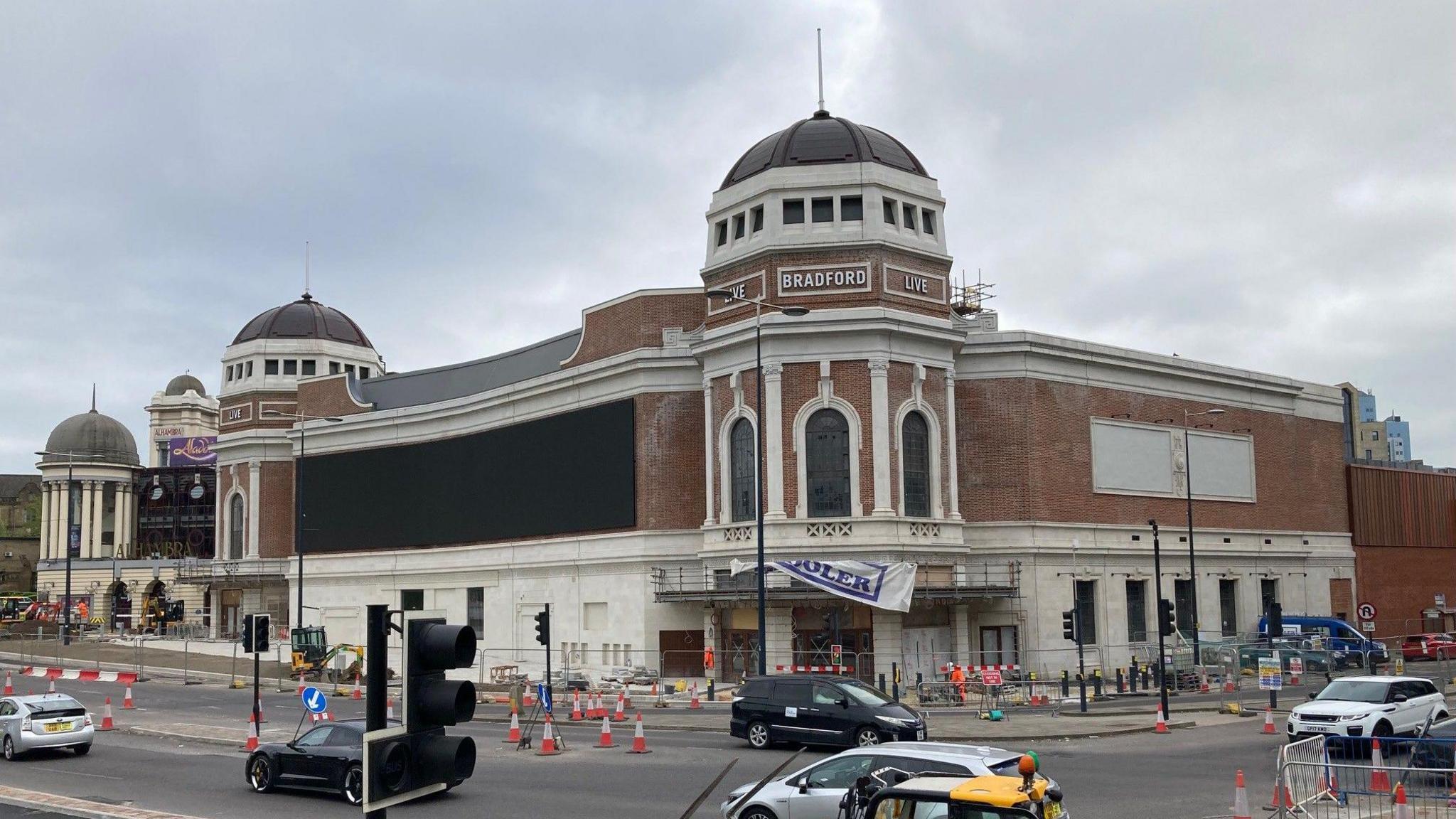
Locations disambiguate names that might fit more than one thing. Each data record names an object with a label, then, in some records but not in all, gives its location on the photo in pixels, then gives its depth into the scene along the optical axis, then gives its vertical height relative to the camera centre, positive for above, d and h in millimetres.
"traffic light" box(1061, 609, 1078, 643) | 35594 -1787
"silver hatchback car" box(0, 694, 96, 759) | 27359 -3090
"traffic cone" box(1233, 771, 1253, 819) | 17469 -3285
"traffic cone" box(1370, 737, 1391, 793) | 16953 -2939
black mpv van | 26312 -3086
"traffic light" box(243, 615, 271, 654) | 33062 -1509
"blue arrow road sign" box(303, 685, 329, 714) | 25266 -2479
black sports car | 21750 -3199
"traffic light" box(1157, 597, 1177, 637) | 36219 -1495
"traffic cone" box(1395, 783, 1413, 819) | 15523 -2974
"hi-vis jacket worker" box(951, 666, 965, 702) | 39500 -3603
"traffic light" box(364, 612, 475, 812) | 6023 -669
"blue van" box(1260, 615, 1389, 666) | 51562 -3335
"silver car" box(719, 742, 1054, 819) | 15562 -2589
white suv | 25766 -3094
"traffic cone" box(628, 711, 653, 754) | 27309 -3677
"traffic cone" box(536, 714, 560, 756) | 27745 -3786
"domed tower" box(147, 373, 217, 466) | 137500 +16651
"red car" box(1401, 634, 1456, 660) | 55812 -4027
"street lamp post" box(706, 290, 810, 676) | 34375 +3448
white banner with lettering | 42875 -541
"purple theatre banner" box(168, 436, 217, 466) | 126625 +12148
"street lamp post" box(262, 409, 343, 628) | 71994 +3695
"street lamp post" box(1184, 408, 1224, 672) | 45222 -943
